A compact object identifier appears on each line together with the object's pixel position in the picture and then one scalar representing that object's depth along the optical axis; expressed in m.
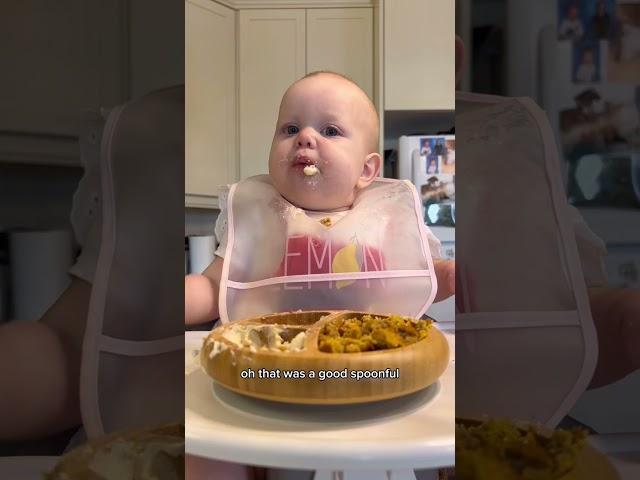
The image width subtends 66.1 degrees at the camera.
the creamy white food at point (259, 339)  0.39
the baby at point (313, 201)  0.46
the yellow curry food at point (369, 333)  0.38
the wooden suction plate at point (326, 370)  0.36
